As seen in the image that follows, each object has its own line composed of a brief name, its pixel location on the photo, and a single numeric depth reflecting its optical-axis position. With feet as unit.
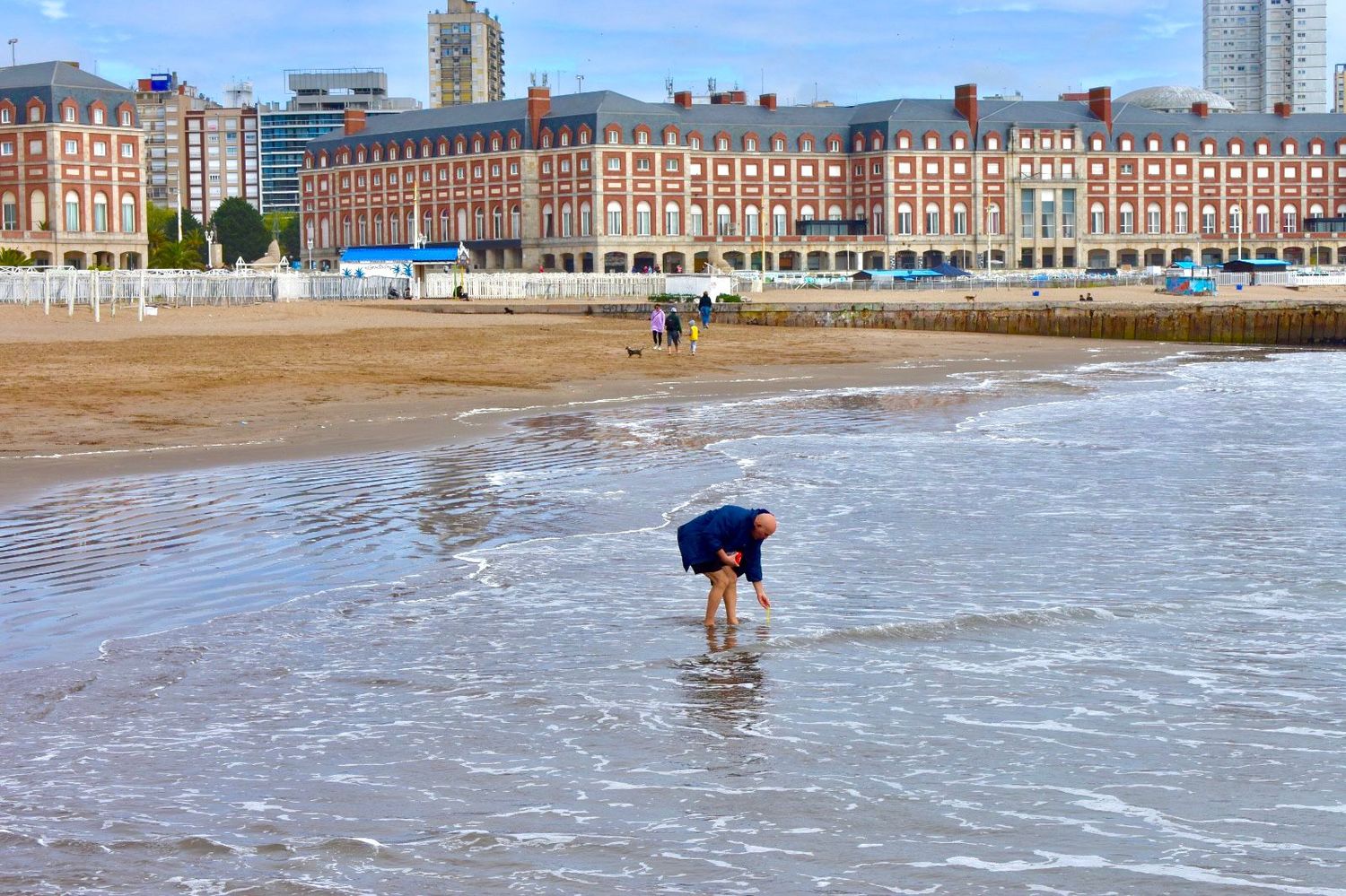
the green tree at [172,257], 446.19
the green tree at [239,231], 609.83
